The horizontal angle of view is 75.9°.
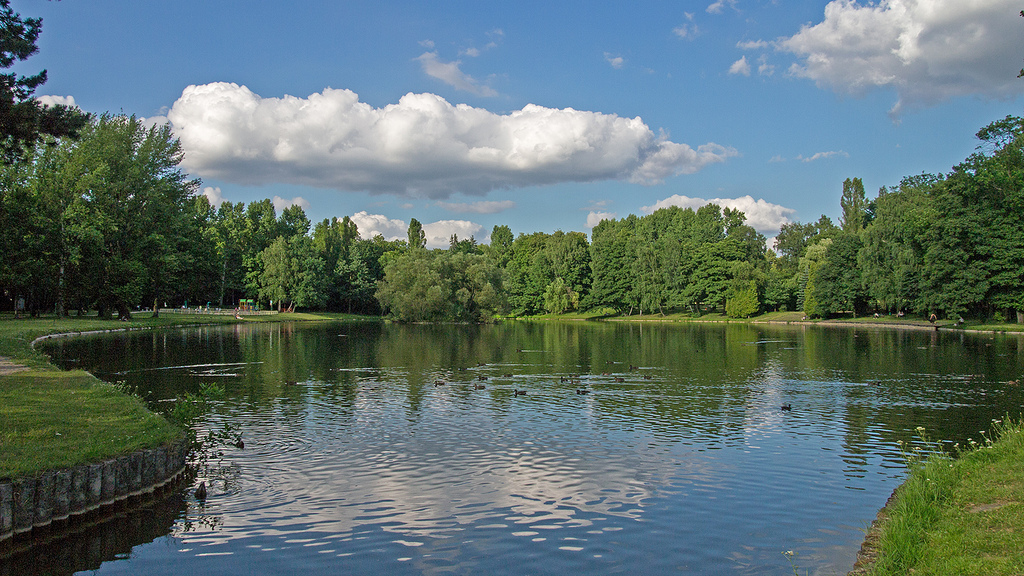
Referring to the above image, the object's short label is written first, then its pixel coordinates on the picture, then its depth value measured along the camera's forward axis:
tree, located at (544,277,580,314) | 121.50
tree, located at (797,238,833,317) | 93.31
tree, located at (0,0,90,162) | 17.84
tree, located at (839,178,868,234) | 118.53
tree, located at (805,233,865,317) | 87.56
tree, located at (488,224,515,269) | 155.00
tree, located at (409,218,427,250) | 144.50
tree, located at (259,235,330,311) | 103.75
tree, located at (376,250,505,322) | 89.38
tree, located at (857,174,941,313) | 74.25
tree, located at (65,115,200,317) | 58.41
